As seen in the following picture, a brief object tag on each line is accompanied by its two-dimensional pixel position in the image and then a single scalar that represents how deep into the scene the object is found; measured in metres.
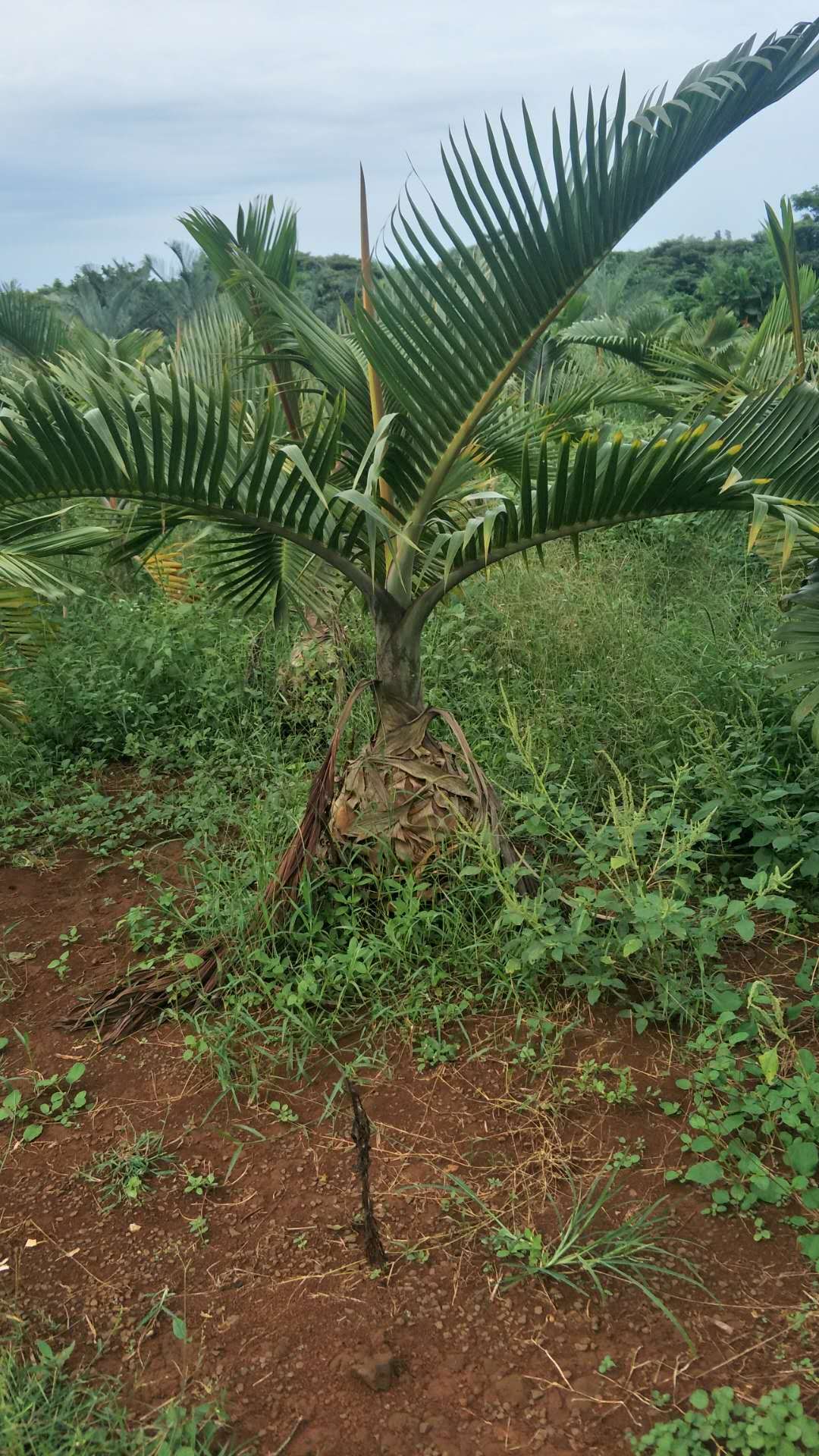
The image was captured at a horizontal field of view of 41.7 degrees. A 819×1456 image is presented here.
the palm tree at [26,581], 2.71
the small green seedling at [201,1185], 2.09
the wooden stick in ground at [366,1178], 1.83
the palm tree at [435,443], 2.26
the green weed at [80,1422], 1.56
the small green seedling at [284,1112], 2.23
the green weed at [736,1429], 1.51
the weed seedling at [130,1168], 2.09
